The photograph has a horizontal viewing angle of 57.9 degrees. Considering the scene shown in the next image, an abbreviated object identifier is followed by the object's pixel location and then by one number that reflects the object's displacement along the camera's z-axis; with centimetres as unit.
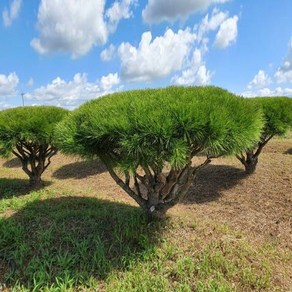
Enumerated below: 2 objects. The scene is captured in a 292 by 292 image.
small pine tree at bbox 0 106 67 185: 678
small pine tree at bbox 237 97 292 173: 728
